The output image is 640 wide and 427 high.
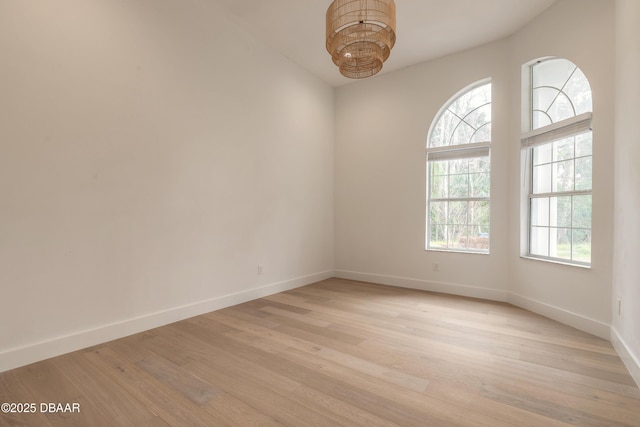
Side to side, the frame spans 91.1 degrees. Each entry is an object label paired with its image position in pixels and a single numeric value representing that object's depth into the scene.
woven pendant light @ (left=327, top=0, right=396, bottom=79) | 2.29
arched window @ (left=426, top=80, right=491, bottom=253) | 4.27
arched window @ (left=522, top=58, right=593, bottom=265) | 3.15
